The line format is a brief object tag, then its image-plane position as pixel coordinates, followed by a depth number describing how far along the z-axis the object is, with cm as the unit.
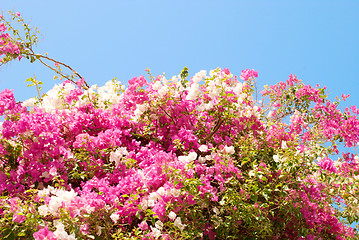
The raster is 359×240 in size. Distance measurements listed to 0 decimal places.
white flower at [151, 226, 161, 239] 262
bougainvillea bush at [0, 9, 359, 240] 278
